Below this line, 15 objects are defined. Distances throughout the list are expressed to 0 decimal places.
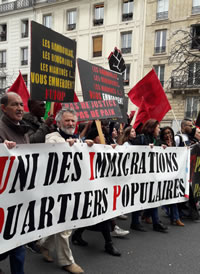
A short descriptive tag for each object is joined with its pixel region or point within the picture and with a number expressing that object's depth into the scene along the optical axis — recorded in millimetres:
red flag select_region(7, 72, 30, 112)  5543
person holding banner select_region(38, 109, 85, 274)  2838
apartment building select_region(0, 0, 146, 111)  22109
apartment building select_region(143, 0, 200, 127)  20312
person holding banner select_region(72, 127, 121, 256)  3281
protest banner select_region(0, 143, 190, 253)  2311
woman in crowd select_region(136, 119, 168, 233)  4199
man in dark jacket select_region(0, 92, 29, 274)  2361
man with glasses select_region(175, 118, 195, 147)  5318
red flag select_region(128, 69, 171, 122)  5227
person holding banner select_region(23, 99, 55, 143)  3221
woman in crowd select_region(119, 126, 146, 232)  4701
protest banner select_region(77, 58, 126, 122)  3689
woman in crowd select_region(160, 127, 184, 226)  4527
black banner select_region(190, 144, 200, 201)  4680
